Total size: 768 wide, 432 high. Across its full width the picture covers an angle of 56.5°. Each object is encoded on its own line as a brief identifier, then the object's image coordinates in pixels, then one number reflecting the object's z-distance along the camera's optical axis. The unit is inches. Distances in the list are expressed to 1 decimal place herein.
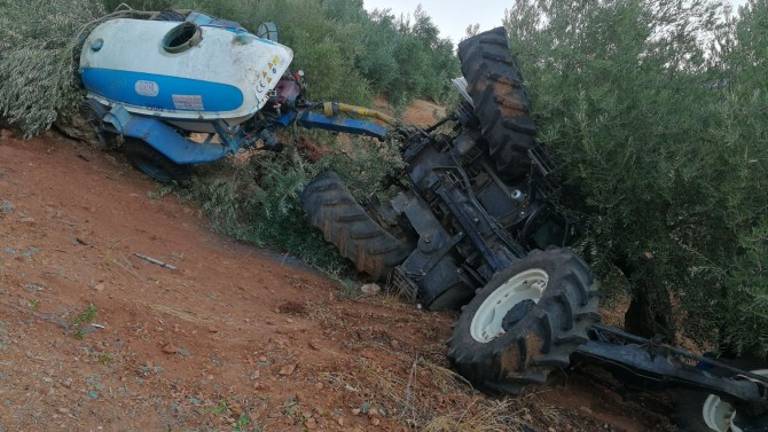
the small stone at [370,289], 253.4
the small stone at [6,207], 214.5
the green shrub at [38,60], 283.0
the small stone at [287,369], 161.0
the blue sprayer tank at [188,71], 269.4
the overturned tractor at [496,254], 181.5
